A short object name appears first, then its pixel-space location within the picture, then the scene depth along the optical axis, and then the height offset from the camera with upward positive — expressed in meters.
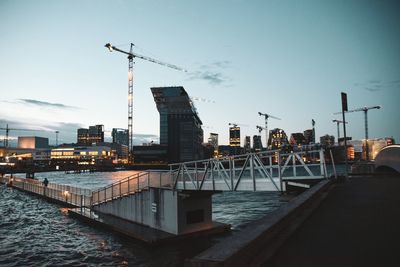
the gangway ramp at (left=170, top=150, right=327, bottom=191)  15.18 -1.80
